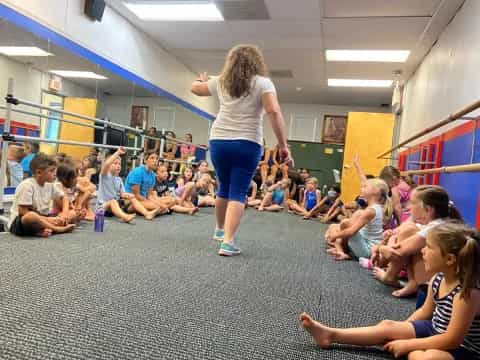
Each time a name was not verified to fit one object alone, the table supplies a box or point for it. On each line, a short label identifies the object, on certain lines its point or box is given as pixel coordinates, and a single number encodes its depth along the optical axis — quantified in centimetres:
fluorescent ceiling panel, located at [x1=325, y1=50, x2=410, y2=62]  578
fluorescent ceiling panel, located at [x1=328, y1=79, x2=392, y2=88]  752
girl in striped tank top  102
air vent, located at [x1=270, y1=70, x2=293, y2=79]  743
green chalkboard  927
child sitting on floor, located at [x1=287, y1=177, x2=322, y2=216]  605
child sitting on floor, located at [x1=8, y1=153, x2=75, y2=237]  229
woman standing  216
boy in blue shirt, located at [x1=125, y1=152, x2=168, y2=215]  387
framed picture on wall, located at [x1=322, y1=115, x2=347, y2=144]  1015
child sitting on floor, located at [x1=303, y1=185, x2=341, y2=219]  569
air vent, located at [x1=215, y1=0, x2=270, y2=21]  450
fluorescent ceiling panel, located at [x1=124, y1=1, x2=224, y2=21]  475
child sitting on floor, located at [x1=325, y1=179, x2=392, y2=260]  249
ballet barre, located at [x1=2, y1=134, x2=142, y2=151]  238
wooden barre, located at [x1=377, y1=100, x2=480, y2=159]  203
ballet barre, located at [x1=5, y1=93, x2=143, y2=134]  242
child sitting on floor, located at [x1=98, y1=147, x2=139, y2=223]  335
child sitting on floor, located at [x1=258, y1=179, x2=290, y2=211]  617
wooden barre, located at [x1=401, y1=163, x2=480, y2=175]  173
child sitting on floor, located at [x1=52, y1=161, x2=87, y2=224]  269
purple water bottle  268
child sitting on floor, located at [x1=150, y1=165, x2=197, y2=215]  411
